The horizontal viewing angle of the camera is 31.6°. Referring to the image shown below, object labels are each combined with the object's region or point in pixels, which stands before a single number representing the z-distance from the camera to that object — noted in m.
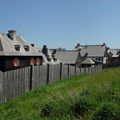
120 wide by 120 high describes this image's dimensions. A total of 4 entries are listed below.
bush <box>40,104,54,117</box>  5.63
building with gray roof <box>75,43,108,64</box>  56.55
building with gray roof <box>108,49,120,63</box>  60.76
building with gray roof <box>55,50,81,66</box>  44.44
